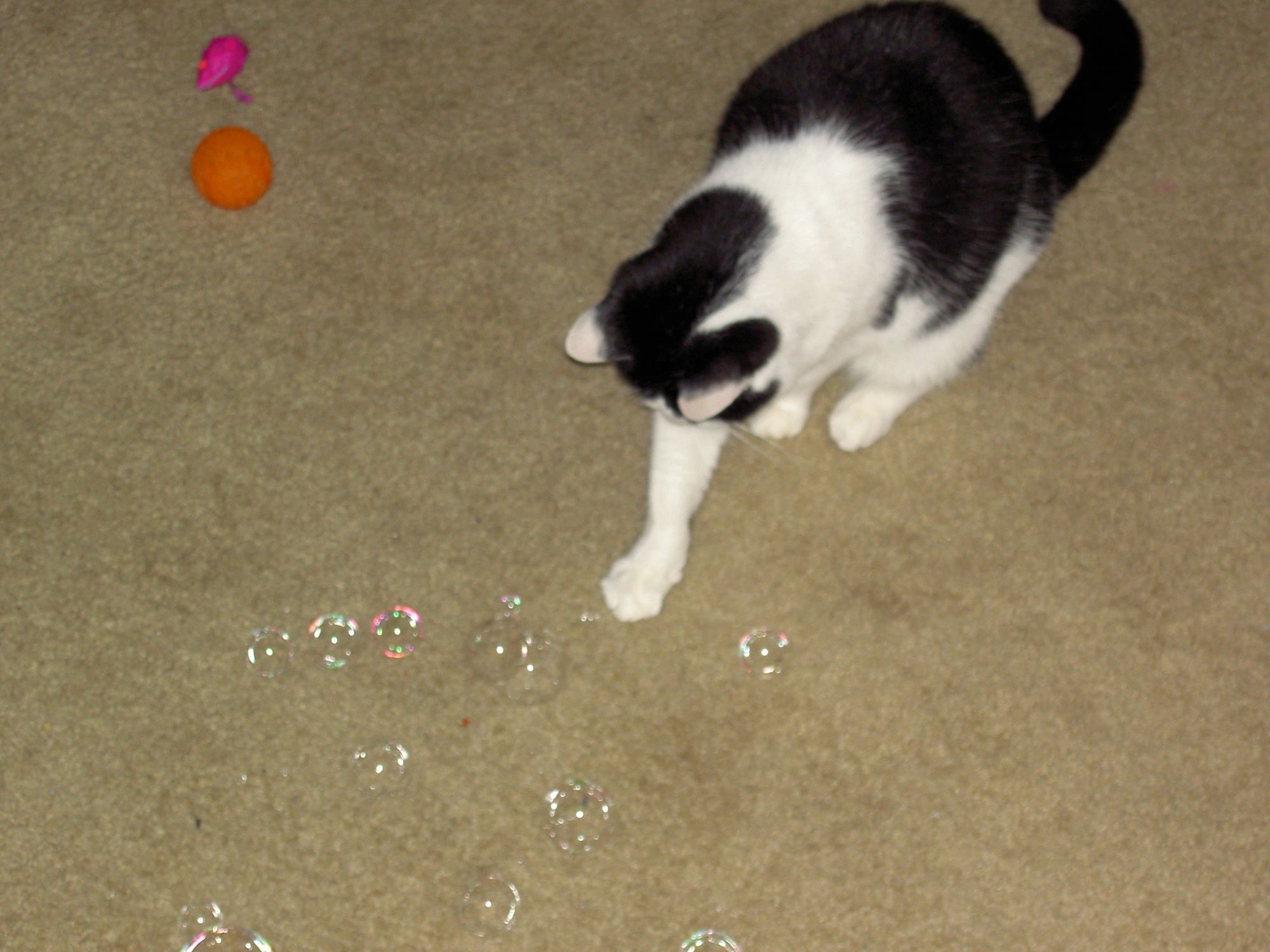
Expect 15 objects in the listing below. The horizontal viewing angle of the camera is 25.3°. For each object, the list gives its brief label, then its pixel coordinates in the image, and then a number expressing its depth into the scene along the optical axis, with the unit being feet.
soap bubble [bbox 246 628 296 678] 4.97
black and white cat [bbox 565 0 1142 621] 4.57
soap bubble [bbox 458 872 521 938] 4.83
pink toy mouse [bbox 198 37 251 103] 5.35
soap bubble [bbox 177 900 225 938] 4.83
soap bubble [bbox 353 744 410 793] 4.90
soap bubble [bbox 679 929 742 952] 4.83
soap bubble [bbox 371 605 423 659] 4.99
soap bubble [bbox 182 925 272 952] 4.81
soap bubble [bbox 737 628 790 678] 4.99
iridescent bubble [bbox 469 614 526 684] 4.97
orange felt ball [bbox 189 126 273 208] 5.22
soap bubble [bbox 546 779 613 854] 4.87
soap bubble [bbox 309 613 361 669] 4.98
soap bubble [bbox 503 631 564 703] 4.95
